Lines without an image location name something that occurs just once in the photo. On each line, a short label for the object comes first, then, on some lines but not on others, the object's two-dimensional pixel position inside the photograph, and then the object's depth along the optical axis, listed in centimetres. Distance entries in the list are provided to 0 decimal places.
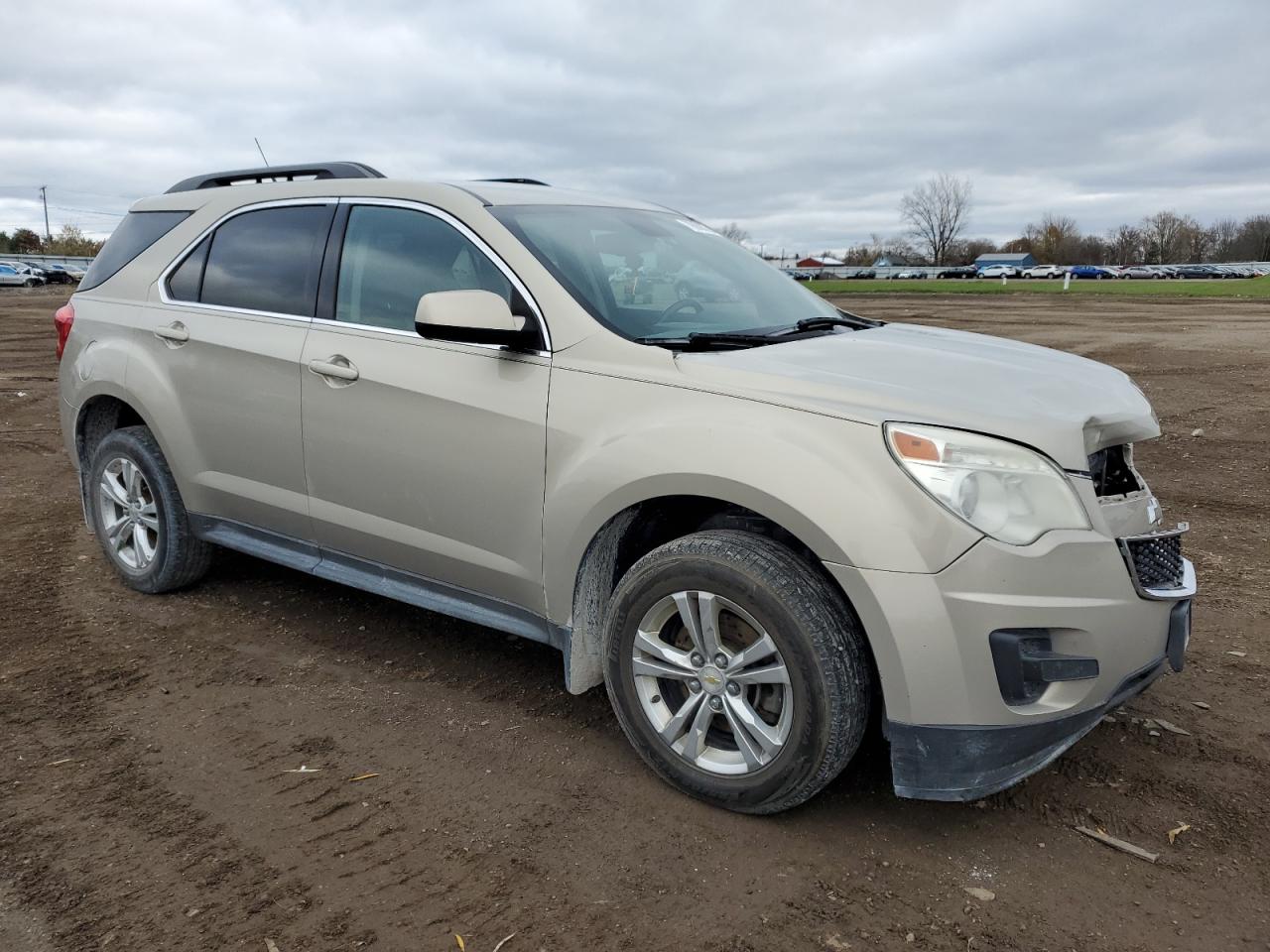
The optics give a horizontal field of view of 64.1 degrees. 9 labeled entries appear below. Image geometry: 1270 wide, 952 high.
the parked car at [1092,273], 7761
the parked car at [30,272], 5556
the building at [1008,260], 10251
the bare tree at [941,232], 10931
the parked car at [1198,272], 7562
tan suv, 257
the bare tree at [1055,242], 10744
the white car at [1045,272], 7781
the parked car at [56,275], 5862
